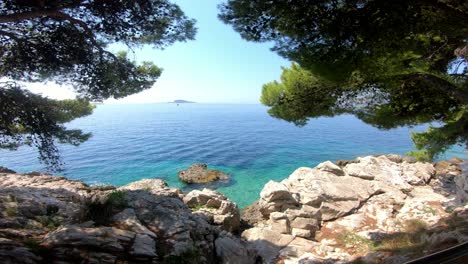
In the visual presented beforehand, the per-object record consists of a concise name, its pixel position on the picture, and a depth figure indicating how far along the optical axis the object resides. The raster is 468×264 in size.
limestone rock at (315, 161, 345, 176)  15.42
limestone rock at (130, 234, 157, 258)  5.04
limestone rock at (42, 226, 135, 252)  4.66
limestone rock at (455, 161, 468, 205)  9.92
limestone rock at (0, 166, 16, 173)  13.51
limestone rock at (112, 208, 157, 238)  5.88
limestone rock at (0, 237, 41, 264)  3.85
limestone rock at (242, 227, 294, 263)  7.94
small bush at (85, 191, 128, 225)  6.08
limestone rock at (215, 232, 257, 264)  6.67
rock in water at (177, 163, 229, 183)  20.70
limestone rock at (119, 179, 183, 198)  9.74
